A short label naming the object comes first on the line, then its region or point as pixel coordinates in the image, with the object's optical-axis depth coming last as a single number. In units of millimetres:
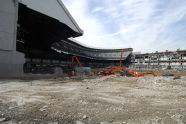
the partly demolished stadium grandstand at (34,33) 16953
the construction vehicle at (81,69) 27008
